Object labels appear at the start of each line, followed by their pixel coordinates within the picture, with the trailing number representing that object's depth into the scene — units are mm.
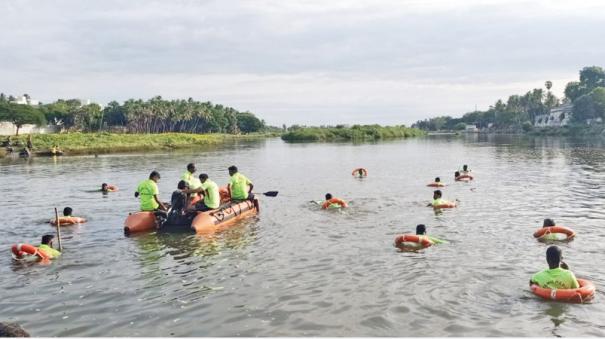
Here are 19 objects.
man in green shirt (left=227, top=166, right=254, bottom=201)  20344
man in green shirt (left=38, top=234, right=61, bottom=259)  13719
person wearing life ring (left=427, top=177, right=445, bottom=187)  27938
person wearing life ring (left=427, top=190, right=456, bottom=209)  21297
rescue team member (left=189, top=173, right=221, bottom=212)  17844
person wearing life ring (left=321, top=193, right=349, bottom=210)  21383
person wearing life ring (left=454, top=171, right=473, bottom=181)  31577
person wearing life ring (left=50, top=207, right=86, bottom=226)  18578
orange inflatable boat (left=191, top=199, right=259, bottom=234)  16781
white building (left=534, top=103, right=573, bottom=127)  151862
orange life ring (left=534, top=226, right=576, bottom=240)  15258
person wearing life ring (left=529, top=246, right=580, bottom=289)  10117
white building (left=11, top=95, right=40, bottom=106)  179875
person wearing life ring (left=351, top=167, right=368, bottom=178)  34625
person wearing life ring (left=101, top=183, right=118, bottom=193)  28172
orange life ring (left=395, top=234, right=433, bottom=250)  14469
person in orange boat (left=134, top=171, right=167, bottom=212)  17484
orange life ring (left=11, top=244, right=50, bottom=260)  13461
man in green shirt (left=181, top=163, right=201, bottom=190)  18155
